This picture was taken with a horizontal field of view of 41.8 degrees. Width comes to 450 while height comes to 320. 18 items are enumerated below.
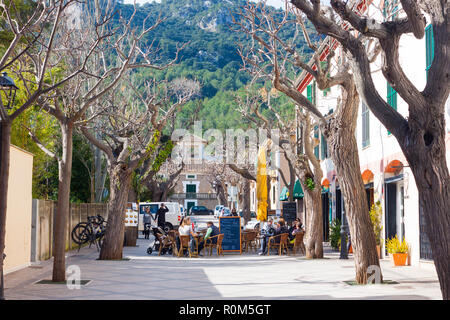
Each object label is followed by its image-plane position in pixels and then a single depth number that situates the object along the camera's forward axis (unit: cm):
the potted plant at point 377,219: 1895
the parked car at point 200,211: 6719
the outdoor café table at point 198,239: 2009
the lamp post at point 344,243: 1861
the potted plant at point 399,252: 1600
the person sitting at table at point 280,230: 2130
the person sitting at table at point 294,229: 2089
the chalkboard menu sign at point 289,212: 2778
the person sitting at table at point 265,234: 2120
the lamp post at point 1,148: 829
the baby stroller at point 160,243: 2075
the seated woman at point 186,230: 1986
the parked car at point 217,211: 4844
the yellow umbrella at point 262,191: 2662
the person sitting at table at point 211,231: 2050
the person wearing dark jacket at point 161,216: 2662
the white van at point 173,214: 3384
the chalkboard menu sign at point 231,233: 2189
